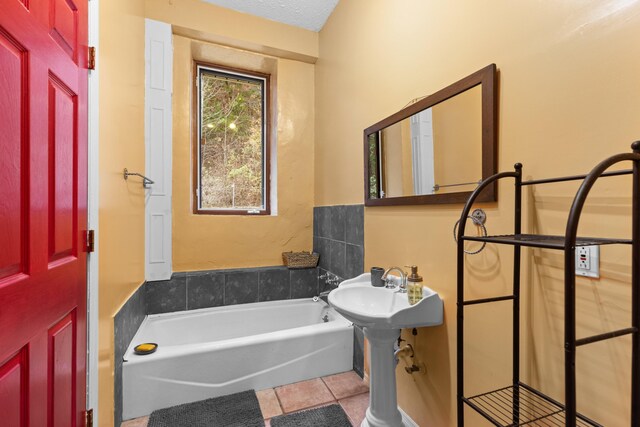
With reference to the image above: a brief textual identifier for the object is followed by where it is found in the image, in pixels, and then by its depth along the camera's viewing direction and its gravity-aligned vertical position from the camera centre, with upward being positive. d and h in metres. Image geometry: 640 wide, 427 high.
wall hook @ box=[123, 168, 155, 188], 1.80 +0.25
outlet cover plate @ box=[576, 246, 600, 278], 0.87 -0.15
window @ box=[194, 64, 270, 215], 2.80 +0.69
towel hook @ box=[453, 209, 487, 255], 1.22 -0.03
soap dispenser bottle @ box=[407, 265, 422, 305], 1.42 -0.36
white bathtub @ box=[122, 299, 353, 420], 1.75 -0.96
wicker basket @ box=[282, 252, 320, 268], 2.80 -0.43
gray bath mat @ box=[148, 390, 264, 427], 1.66 -1.16
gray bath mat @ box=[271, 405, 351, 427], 1.67 -1.18
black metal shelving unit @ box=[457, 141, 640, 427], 0.66 -0.28
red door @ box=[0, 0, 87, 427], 0.80 +0.01
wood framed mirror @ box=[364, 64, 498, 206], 1.20 +0.33
